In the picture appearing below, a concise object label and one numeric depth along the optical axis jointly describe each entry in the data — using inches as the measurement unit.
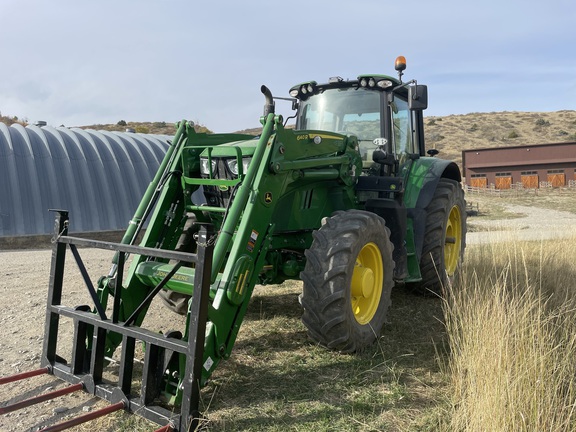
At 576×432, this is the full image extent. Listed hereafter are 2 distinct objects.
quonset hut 512.2
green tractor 130.8
